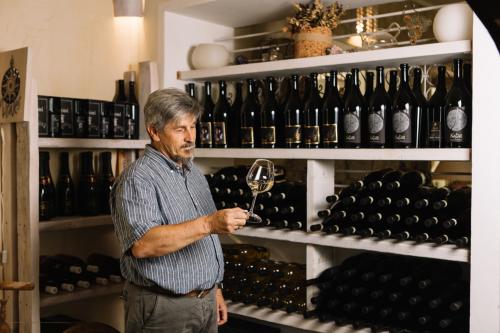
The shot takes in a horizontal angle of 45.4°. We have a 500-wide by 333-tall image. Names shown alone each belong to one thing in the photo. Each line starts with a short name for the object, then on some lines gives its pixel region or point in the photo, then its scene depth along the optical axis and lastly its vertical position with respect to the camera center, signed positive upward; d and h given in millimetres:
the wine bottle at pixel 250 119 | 2756 +147
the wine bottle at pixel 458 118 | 2074 +107
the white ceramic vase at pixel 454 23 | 2072 +441
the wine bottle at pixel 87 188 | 2867 -180
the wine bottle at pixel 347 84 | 2561 +281
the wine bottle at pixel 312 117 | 2512 +141
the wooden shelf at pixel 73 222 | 2564 -321
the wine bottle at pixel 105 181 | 2934 -151
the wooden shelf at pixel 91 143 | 2553 +36
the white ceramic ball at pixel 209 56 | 2953 +469
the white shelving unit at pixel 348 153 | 1971 -14
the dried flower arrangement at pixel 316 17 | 2535 +566
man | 1809 -244
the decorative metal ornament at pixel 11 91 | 2463 +254
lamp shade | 2936 +706
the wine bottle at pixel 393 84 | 2416 +266
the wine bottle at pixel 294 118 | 2570 +140
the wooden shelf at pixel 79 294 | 2553 -640
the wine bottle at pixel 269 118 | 2666 +147
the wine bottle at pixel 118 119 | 2855 +153
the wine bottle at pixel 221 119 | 2871 +155
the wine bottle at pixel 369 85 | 2498 +270
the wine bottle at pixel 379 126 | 2299 +91
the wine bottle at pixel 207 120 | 2924 +150
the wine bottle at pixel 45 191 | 2656 -186
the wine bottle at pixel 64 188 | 2846 -179
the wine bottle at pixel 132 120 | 2922 +153
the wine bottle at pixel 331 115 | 2455 +145
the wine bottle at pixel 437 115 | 2160 +128
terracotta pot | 2535 +459
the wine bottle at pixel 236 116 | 2979 +171
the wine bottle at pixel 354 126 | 2371 +93
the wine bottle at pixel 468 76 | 2219 +271
